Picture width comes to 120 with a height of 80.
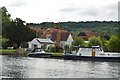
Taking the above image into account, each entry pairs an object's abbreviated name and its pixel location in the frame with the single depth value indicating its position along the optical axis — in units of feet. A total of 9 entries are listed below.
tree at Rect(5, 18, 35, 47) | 325.83
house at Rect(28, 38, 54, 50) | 338.95
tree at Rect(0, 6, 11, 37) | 343.87
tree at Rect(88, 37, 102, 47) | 319.27
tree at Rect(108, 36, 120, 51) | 280.92
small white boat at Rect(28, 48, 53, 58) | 253.53
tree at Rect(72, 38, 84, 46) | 329.93
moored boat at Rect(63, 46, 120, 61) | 231.30
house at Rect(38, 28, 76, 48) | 368.89
